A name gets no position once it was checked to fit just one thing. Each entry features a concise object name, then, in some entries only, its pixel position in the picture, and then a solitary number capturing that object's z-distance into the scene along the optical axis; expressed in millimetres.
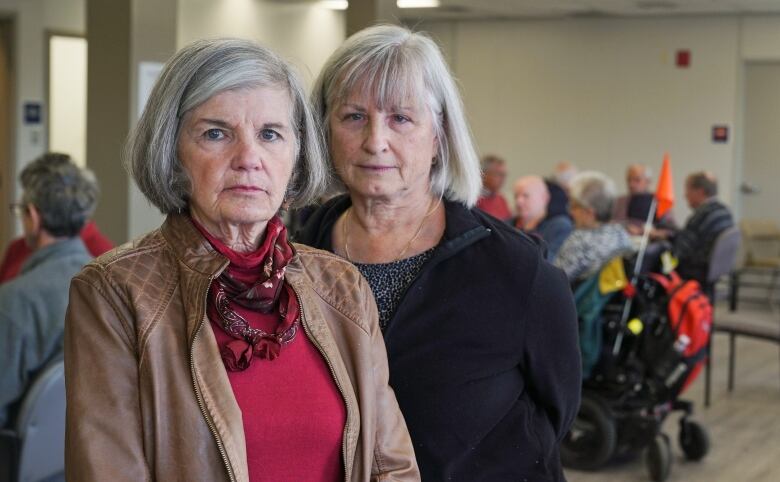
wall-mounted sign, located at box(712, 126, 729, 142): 12727
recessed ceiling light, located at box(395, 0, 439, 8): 12466
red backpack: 5375
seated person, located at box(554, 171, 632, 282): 5484
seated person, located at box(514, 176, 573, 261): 6539
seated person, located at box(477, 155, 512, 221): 9284
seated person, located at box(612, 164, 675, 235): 10219
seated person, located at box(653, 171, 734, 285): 7875
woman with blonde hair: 1807
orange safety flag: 5145
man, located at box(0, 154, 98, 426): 3238
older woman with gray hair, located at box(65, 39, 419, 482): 1307
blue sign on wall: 9062
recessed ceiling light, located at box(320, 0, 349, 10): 9747
